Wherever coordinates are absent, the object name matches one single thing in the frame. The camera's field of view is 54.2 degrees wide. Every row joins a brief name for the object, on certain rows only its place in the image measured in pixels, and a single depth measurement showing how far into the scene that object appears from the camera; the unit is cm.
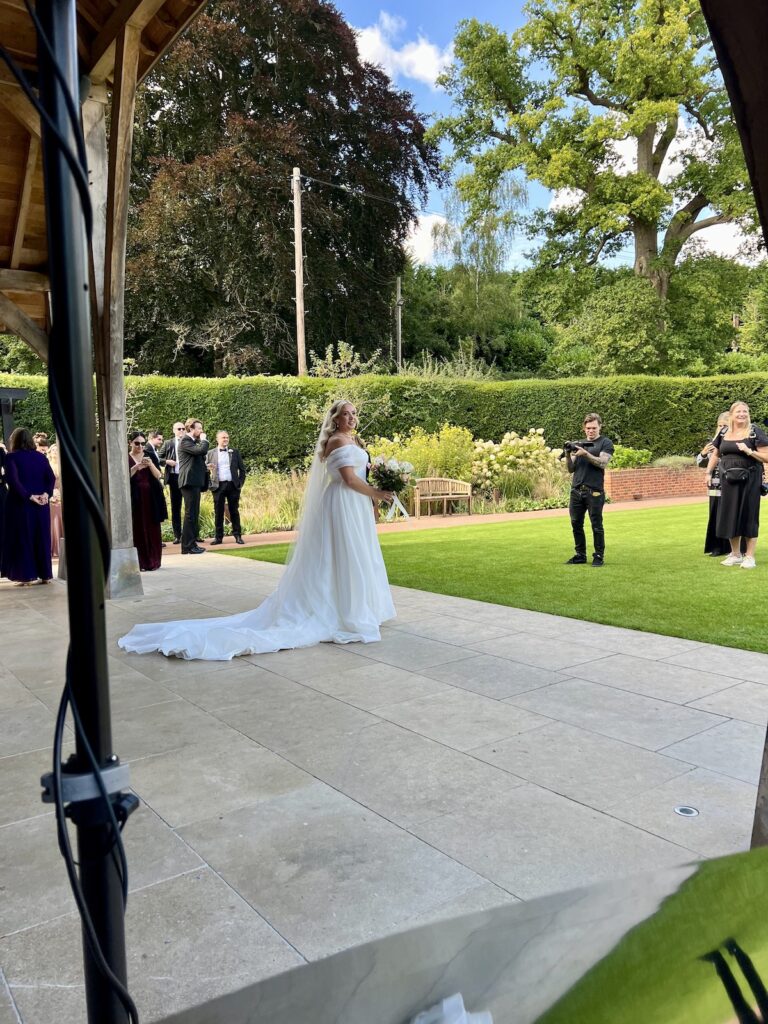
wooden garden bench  1648
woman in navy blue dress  908
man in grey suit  1262
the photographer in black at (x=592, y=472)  923
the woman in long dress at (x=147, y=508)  1011
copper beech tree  2402
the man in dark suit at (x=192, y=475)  1163
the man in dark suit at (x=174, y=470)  1218
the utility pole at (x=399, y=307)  3262
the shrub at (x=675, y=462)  2052
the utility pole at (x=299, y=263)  2255
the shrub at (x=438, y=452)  1747
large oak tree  2331
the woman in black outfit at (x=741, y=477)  854
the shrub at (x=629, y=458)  2034
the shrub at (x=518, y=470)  1789
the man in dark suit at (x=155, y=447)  1102
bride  622
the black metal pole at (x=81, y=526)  112
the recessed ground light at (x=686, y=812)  300
